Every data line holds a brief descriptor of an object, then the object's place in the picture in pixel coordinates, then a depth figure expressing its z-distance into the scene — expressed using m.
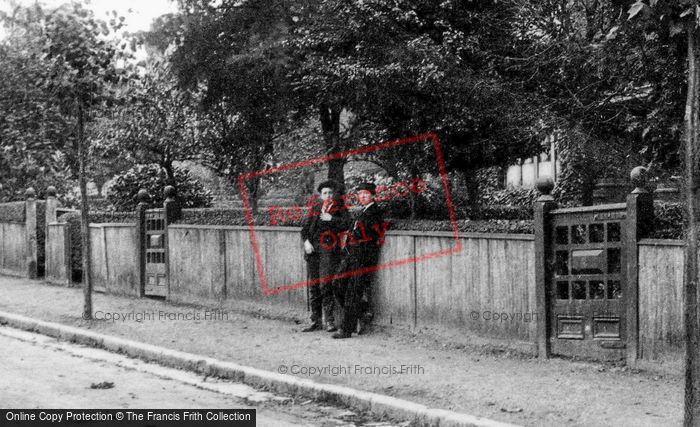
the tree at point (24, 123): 21.05
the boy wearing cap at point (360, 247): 10.51
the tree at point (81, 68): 11.91
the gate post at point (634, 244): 8.03
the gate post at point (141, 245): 14.98
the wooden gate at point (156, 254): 14.59
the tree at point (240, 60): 14.93
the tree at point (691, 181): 5.55
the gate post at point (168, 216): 14.42
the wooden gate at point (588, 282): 8.28
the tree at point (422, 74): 12.64
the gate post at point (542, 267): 8.80
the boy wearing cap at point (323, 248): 10.93
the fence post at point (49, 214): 18.11
